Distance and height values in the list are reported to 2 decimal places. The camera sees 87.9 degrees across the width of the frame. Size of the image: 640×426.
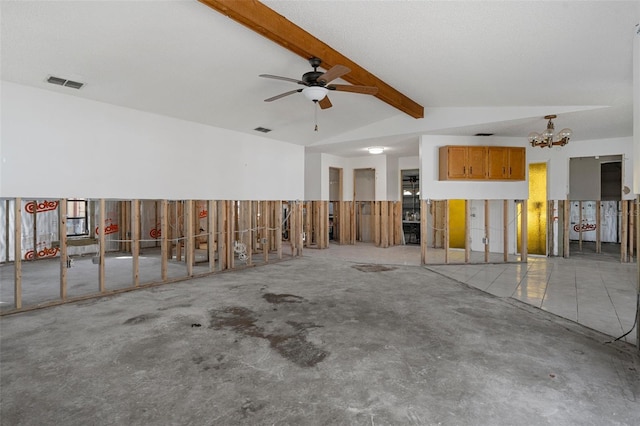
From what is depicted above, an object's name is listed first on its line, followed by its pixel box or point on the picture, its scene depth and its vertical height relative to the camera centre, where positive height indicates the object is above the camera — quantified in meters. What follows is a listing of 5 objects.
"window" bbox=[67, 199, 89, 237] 8.80 -0.20
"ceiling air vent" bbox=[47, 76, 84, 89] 4.22 +1.69
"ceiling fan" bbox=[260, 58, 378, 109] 3.96 +1.53
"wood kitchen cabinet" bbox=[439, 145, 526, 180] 7.07 +1.04
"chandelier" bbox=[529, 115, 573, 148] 5.78 +1.31
